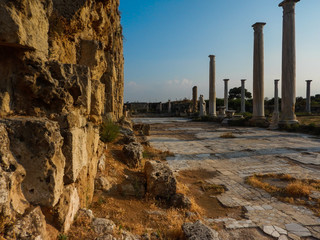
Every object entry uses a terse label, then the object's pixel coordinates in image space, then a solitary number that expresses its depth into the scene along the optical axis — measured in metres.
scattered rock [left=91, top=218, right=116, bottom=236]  2.08
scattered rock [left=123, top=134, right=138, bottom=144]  6.30
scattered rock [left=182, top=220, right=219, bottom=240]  2.44
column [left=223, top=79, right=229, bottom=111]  30.58
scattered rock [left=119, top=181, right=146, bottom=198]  3.52
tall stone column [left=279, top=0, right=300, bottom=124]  13.88
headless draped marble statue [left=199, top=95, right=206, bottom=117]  27.62
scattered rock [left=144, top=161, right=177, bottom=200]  3.60
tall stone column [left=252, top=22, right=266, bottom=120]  16.88
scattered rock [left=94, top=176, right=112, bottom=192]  3.31
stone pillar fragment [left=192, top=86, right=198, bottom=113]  34.31
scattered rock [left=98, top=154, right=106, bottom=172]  3.86
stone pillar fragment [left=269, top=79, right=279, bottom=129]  14.72
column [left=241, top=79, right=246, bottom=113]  30.94
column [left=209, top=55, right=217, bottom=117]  24.55
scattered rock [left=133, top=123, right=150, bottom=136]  12.39
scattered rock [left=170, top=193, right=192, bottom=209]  3.40
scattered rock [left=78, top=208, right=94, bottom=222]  2.24
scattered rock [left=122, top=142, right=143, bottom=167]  4.82
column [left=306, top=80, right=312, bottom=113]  31.59
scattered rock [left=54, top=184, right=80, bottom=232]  1.84
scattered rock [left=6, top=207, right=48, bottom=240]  1.43
